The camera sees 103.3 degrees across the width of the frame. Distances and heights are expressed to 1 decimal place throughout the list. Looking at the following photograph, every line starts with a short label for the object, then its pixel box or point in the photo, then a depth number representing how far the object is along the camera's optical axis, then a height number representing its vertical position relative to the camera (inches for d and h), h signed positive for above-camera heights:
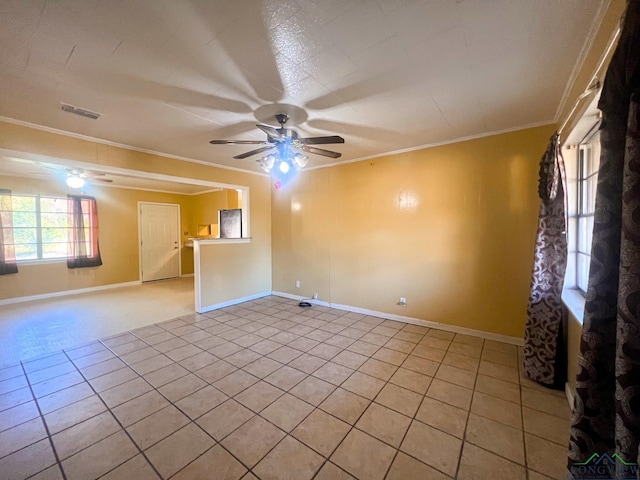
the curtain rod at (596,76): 49.8 +36.9
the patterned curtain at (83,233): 218.7 -3.2
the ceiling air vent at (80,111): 92.5 +44.7
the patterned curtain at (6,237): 187.3 -5.6
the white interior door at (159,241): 266.7 -12.6
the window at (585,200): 88.3 +10.9
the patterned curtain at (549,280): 84.3 -17.7
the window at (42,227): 196.1 +2.1
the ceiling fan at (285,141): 91.1 +33.5
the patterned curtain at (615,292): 28.4 -7.8
